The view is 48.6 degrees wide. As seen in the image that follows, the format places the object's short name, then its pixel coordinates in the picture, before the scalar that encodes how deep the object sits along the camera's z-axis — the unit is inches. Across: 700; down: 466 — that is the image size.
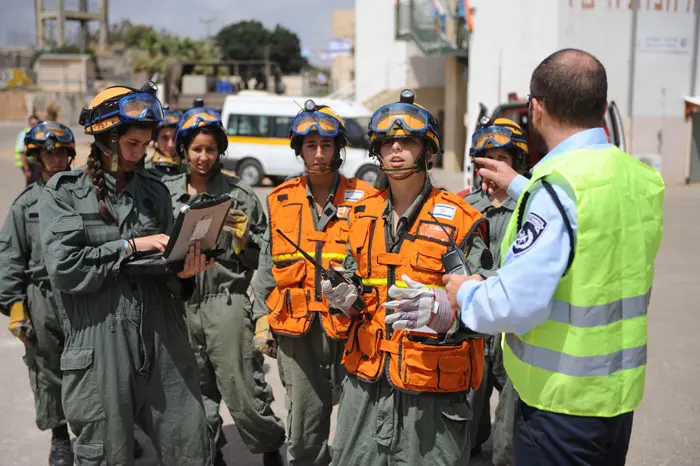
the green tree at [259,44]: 3649.1
